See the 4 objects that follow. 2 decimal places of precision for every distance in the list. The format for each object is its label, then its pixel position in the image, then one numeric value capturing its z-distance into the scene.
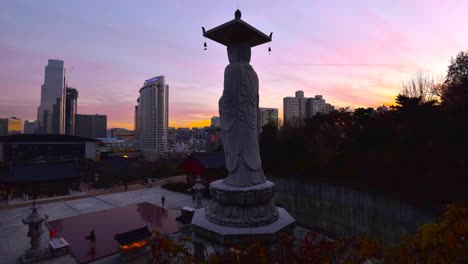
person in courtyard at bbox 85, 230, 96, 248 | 14.62
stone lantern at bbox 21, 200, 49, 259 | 12.88
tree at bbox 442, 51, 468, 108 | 22.56
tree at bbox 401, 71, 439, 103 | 25.69
